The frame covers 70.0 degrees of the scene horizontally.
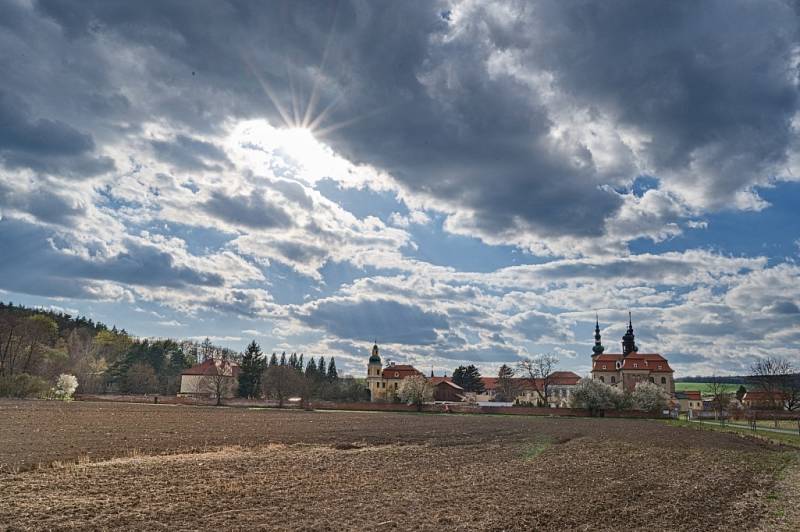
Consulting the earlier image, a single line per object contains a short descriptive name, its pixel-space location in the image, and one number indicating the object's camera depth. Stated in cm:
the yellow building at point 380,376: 15300
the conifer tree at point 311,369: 14825
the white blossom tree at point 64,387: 9506
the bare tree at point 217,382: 11491
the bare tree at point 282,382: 11119
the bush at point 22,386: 8988
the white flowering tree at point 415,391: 10369
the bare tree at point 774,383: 10510
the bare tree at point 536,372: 11975
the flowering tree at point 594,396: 9306
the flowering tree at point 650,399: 9431
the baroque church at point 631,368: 13038
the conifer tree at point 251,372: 12431
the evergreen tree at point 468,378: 16225
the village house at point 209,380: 11775
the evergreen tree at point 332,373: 17088
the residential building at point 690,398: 14025
